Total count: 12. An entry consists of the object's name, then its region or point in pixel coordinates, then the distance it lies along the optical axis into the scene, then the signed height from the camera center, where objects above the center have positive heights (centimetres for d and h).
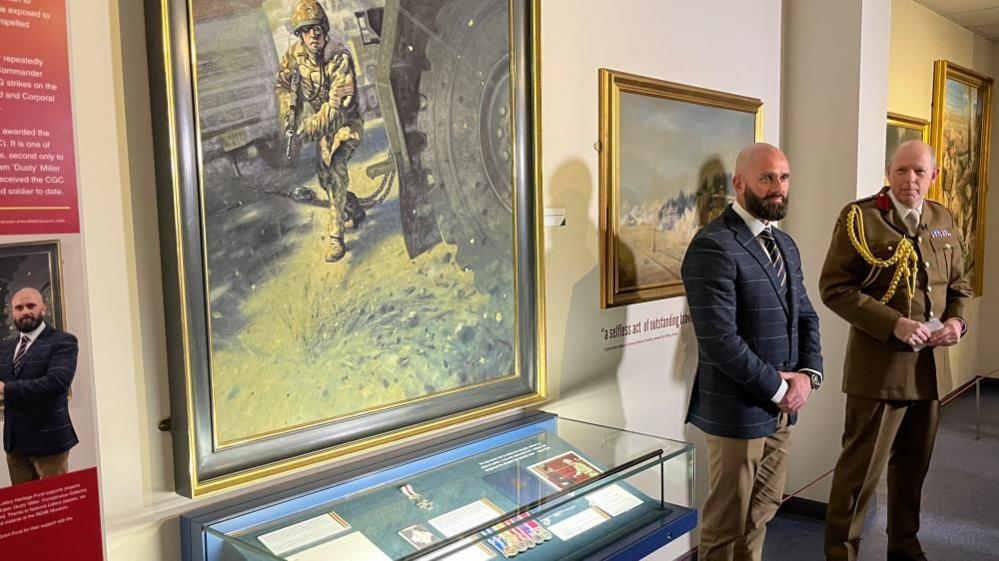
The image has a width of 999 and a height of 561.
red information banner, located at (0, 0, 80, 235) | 155 +23
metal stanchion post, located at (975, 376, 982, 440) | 630 -174
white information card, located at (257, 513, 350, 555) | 184 -74
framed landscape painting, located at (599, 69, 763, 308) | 323 +21
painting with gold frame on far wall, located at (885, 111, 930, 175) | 589 +68
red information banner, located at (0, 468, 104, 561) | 158 -60
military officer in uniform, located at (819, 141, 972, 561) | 349 -47
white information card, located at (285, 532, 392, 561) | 182 -76
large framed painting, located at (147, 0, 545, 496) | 185 +2
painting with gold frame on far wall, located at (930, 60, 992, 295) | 667 +61
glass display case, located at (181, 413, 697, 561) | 187 -75
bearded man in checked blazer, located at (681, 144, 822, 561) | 295 -49
